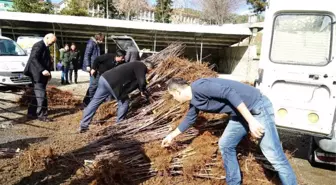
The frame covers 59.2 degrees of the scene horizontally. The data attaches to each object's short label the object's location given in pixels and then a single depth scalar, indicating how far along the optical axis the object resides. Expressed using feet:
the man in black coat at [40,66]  19.93
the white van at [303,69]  14.67
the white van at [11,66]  32.40
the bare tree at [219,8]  150.51
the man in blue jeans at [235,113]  10.28
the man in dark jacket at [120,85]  17.47
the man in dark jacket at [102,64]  23.09
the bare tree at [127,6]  139.23
